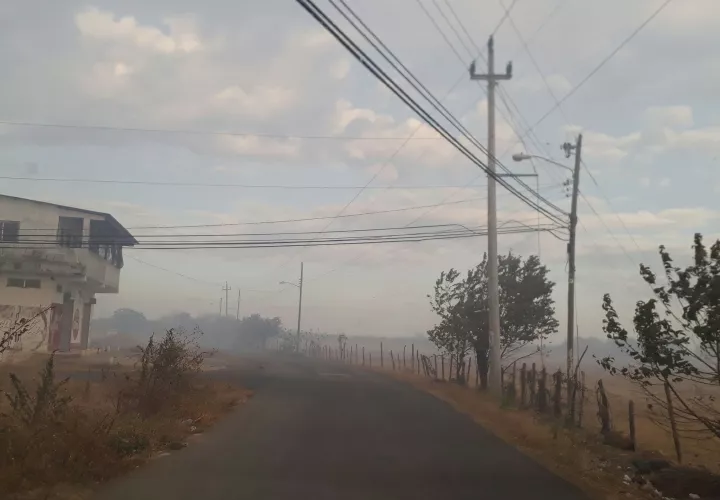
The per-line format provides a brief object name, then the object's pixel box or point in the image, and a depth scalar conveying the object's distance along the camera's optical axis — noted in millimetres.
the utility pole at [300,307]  78831
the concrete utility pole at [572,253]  23253
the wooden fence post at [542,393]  22172
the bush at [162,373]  15312
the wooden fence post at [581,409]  19225
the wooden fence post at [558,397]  20250
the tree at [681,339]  11078
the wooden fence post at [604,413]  16969
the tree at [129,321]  139000
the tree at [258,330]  113125
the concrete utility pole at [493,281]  24734
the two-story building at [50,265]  36375
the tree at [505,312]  28750
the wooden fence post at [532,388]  23438
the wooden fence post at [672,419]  12852
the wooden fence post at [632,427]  15406
